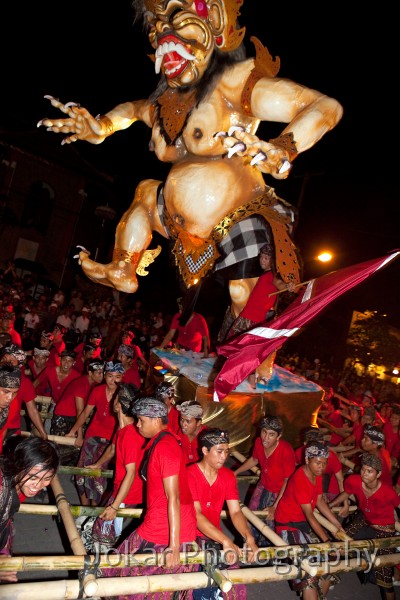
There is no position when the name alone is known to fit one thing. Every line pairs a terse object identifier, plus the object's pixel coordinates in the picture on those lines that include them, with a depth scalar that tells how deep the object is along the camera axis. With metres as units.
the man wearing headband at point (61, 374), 5.76
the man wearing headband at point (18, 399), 4.09
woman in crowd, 2.34
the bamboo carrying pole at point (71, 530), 2.20
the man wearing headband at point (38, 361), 6.35
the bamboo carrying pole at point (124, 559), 2.27
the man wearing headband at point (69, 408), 5.21
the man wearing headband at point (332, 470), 4.46
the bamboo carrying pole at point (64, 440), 4.73
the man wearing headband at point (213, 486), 3.16
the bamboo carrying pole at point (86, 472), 3.90
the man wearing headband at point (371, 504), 4.25
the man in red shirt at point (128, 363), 6.05
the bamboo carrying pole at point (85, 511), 3.10
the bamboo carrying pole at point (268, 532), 2.89
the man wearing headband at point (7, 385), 3.60
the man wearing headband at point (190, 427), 4.11
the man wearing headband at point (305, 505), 3.82
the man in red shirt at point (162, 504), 2.70
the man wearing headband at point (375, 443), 4.82
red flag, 3.29
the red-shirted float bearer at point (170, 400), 4.46
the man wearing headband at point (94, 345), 6.86
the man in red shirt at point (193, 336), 6.80
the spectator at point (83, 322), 10.94
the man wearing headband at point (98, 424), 4.59
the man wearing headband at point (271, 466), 4.46
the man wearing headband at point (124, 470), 3.31
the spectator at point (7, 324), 6.73
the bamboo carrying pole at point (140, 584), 2.08
